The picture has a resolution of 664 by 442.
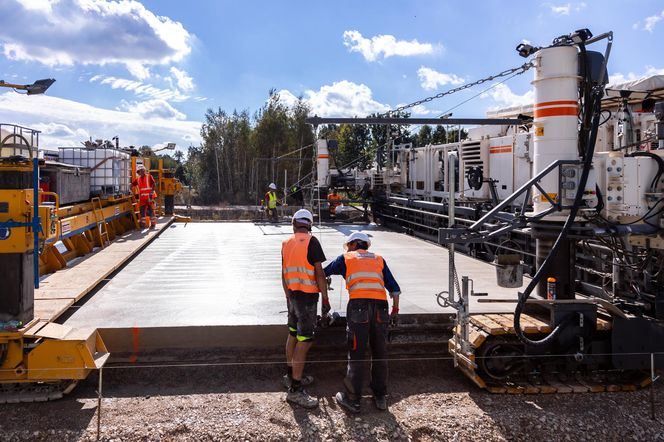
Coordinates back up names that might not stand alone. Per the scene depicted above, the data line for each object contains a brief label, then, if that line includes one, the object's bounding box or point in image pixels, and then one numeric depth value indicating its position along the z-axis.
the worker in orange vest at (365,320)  5.20
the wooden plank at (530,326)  5.68
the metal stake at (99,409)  4.63
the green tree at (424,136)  49.62
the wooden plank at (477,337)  5.54
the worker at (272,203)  18.98
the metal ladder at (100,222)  11.30
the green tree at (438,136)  46.22
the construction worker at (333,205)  20.45
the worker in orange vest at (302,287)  5.41
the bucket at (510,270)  5.96
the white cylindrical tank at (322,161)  19.94
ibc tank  12.83
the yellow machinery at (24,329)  5.14
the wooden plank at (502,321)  5.65
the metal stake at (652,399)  5.21
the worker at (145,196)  14.50
